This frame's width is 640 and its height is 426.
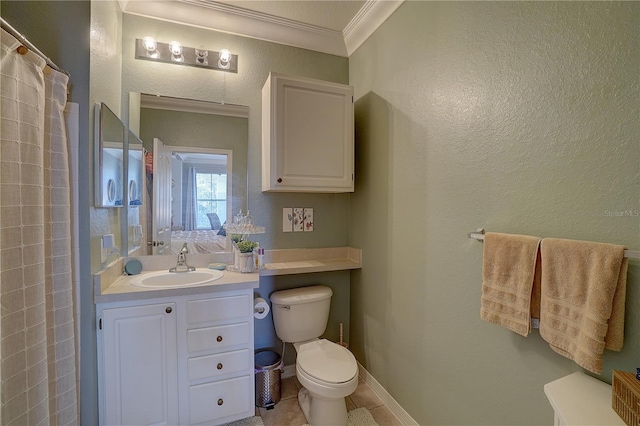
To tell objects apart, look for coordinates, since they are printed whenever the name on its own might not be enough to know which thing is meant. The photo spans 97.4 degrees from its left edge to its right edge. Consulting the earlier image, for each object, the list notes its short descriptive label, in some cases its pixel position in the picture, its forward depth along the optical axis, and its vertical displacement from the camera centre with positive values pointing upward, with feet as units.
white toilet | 5.17 -3.14
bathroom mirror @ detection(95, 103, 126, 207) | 4.84 +0.84
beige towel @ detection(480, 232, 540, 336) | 3.41 -0.94
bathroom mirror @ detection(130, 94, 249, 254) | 6.46 +0.96
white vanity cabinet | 4.83 -2.84
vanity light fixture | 6.25 +3.50
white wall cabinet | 6.26 +1.63
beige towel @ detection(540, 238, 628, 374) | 2.70 -0.95
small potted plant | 6.22 -1.12
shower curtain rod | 3.08 +1.94
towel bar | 4.07 -0.42
